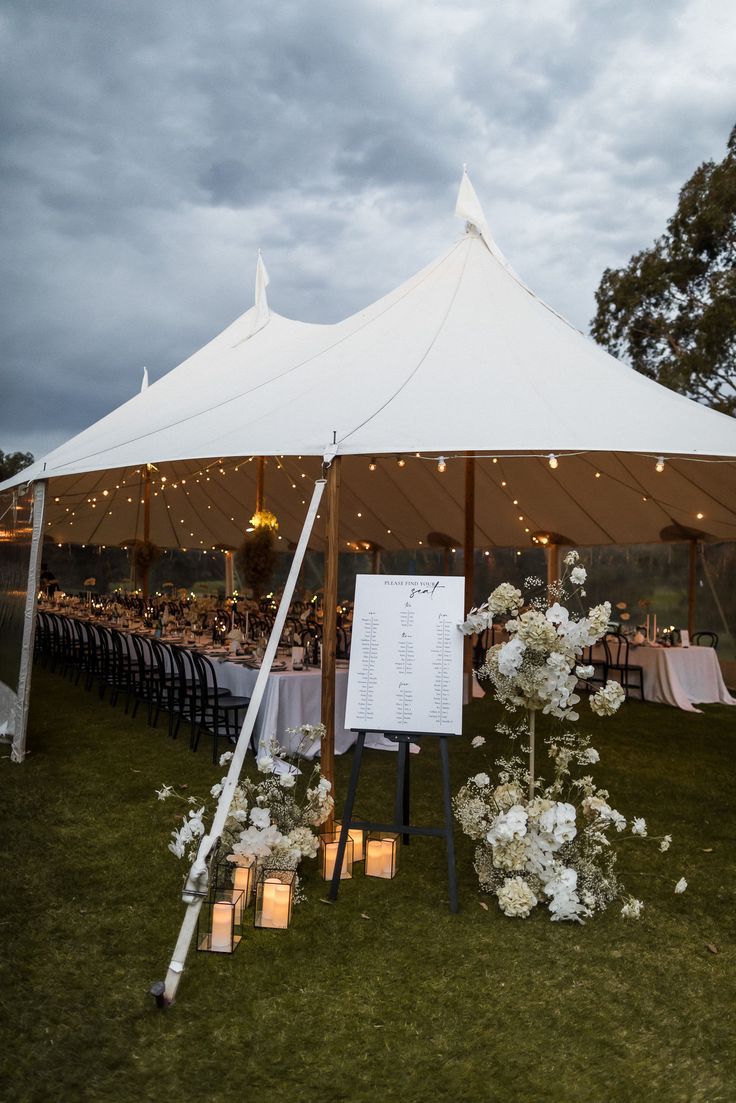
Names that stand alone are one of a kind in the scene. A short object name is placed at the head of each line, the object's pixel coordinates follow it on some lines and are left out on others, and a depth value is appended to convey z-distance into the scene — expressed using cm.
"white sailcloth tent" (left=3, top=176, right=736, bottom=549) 481
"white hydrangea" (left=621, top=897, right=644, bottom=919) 369
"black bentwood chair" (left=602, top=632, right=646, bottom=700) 1070
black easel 385
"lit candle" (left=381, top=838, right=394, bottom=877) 432
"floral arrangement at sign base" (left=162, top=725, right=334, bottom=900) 370
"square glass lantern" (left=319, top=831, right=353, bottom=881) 427
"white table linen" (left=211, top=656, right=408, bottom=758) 656
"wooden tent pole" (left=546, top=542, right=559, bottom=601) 1312
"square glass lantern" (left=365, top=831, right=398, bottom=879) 432
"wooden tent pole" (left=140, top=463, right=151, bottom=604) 1362
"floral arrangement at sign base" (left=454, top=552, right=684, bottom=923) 376
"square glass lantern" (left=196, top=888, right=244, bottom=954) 344
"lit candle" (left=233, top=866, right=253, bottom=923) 372
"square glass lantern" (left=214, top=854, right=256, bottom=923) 373
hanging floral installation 1035
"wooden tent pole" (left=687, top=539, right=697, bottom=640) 1237
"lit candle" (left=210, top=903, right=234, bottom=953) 346
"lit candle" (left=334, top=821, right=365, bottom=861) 443
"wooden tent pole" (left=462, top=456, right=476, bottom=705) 897
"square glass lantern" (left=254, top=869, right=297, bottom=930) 370
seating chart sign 404
